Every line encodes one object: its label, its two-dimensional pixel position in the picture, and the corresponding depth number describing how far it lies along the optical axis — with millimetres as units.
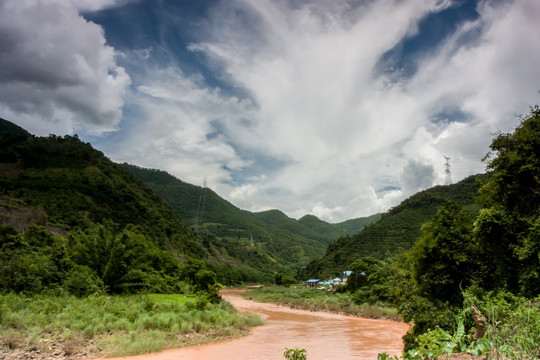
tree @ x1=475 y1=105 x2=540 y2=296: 8398
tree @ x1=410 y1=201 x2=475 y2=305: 10422
